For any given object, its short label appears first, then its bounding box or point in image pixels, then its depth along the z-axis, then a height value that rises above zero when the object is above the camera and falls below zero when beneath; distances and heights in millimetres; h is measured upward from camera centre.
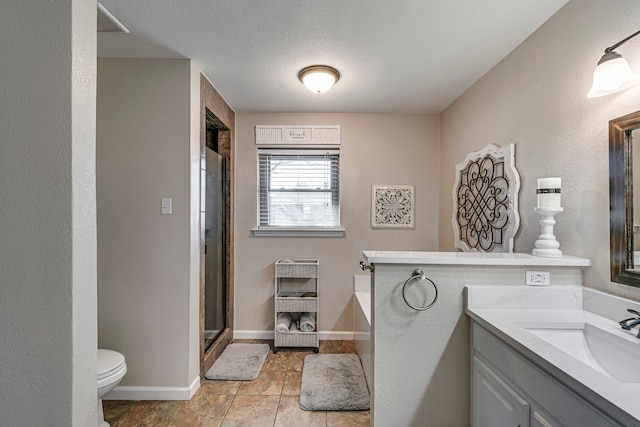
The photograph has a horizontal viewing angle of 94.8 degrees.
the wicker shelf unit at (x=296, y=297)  2766 -796
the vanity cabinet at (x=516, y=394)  830 -613
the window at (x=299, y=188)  3096 +279
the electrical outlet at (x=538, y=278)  1407 -306
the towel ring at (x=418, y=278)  1407 -328
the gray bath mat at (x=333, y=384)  1957 -1261
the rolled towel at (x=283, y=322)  2764 -1037
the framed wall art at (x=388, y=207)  3059 +77
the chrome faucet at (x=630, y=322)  1046 -395
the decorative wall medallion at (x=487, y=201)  1881 +101
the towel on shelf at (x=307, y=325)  2785 -1049
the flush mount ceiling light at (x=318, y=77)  2115 +1006
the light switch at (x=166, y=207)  2049 +52
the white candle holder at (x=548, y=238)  1429 -118
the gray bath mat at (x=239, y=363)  2301 -1260
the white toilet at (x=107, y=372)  1588 -882
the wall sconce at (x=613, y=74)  1136 +552
